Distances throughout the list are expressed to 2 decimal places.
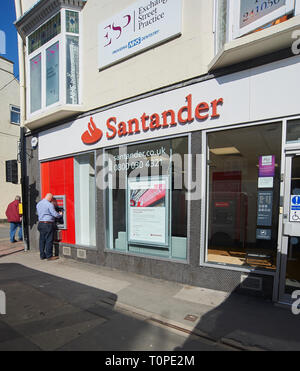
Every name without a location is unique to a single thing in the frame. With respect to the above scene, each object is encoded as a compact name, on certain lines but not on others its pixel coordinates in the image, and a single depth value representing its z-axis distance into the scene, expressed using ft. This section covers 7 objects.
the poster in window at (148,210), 15.33
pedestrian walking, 27.86
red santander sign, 13.05
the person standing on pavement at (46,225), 20.08
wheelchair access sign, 10.99
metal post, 24.46
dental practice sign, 14.33
